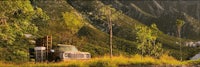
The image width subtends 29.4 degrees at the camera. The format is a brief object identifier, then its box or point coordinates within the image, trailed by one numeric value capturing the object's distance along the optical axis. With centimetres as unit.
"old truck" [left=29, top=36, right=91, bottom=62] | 3231
